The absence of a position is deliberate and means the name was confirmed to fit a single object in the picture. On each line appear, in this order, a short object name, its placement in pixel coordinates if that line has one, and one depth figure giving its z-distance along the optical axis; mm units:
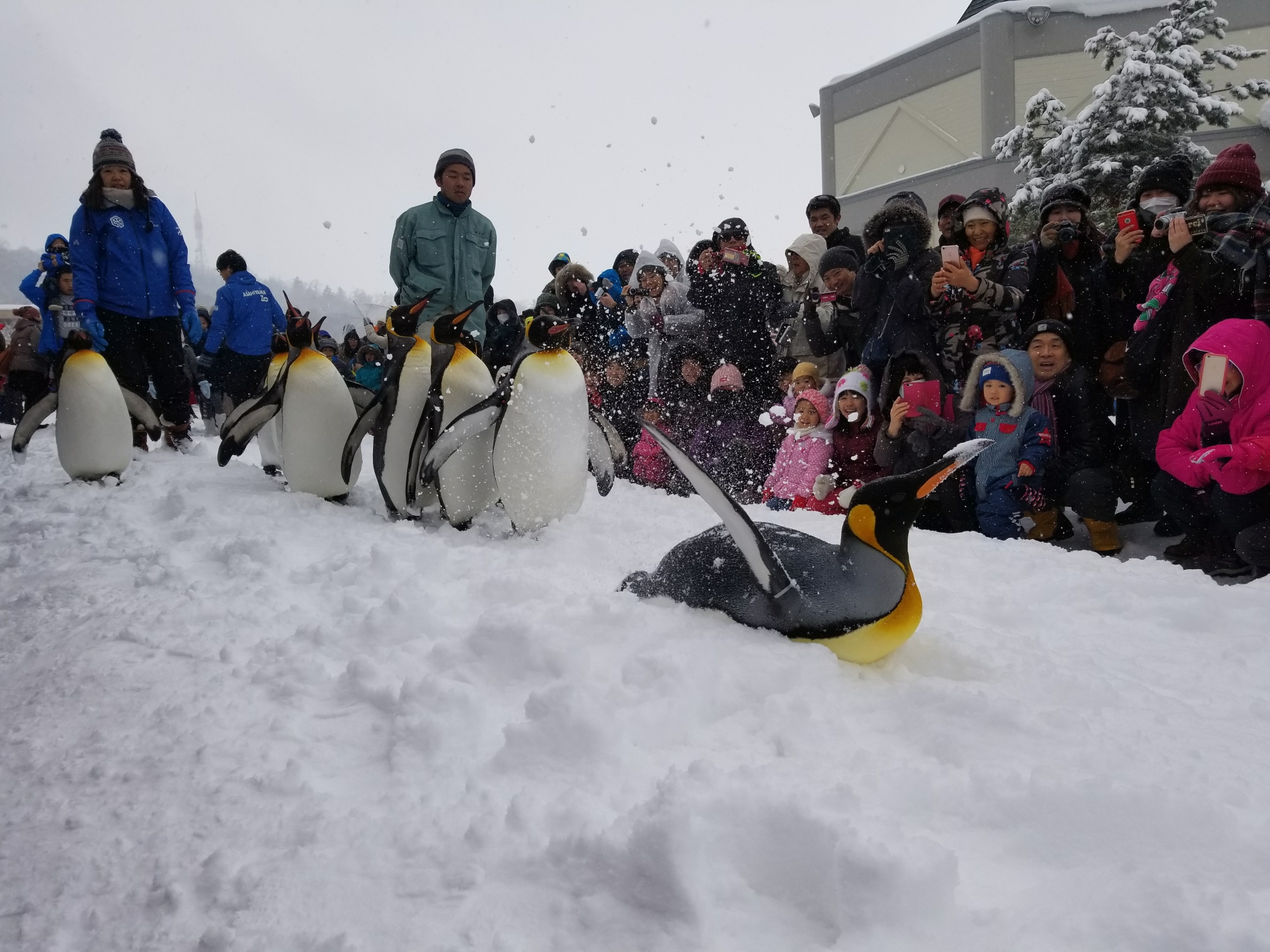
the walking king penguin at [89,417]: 3689
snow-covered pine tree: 9898
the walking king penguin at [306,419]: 3418
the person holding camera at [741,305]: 4719
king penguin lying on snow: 1512
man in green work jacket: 4051
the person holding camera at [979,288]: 3615
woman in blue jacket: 4273
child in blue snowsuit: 3406
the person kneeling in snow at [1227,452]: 2688
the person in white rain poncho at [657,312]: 4801
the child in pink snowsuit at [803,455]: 4031
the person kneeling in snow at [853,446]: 3926
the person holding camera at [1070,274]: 3561
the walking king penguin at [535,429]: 2900
